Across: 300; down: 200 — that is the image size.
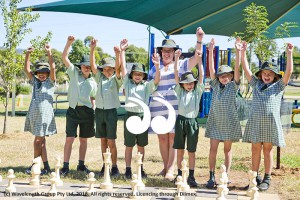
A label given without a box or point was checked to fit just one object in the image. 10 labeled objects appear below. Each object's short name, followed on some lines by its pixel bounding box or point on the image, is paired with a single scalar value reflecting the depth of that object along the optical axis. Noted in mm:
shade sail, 10492
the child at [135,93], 5512
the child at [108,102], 5609
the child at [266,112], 5082
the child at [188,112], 5305
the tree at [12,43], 9922
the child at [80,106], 5770
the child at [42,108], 5719
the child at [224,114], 5289
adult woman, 5688
